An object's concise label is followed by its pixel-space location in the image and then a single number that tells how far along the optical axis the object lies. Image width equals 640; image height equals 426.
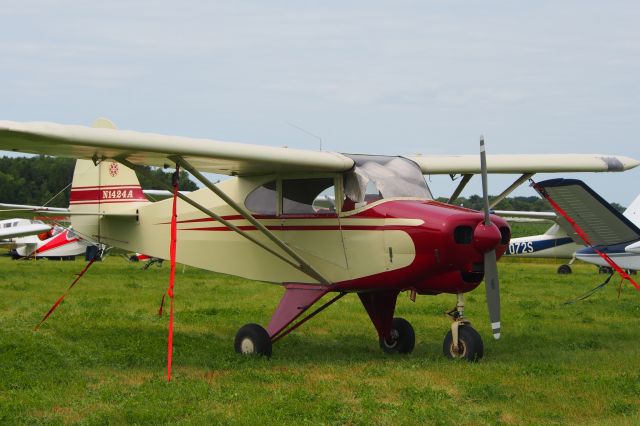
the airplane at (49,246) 40.47
